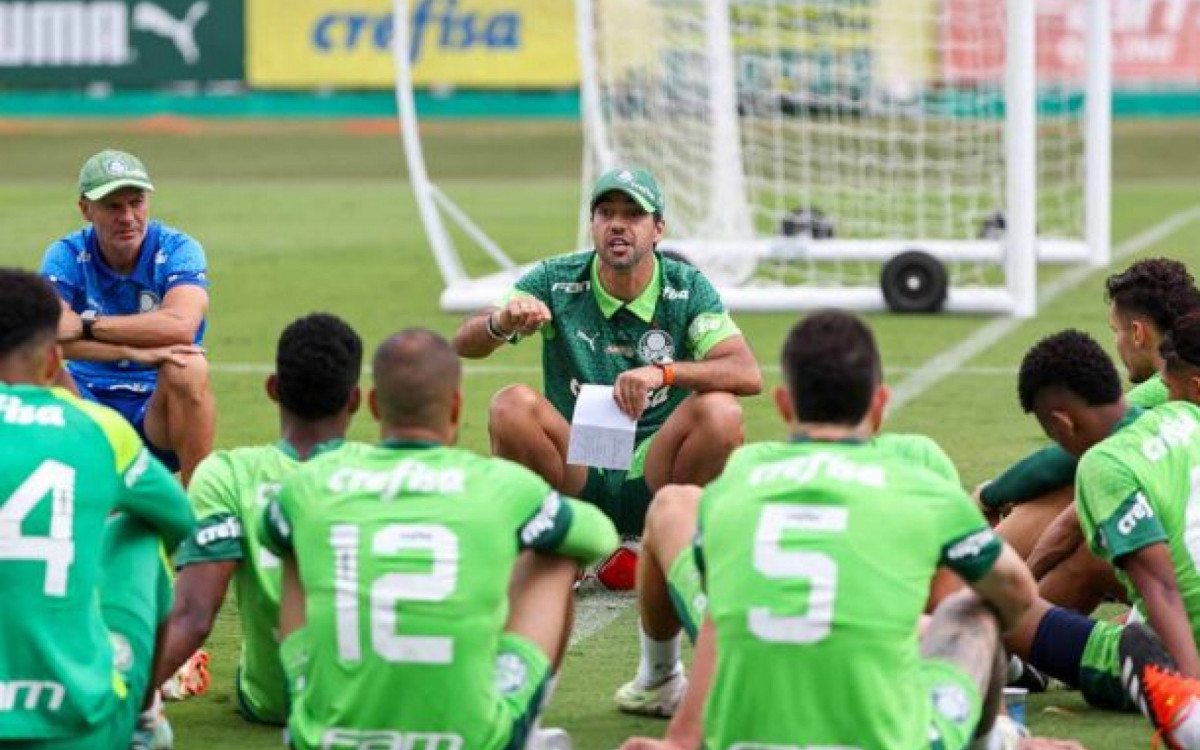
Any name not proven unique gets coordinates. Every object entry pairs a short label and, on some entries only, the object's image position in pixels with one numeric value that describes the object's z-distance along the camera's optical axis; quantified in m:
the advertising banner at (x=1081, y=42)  37.66
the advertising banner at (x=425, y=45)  67.06
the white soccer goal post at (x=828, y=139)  30.78
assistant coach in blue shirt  16.05
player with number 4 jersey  10.37
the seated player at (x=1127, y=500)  12.11
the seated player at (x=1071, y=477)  13.90
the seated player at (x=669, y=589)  11.57
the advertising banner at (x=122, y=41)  69.06
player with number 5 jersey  9.98
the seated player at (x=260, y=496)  11.77
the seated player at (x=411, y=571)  10.36
